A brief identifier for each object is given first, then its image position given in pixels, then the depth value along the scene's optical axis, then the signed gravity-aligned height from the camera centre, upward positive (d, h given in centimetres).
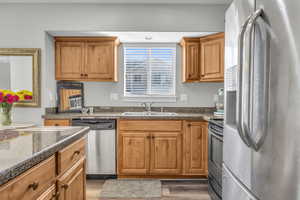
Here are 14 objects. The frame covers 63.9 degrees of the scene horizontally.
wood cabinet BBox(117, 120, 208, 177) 331 -66
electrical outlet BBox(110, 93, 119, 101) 399 +5
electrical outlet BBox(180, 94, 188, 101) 399 +4
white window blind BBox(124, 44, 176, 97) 405 +49
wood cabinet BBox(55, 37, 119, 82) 359 +62
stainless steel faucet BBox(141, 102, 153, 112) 388 -11
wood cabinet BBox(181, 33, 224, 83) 333 +60
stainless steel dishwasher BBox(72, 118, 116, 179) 329 -56
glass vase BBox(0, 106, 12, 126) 200 -14
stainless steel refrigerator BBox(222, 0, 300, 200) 82 -1
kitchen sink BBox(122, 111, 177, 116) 378 -22
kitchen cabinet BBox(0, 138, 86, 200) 86 -39
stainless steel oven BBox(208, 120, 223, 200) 216 -57
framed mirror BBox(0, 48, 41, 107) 334 +38
